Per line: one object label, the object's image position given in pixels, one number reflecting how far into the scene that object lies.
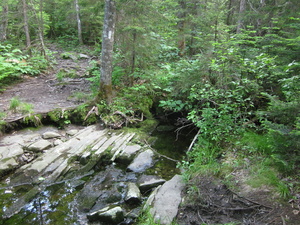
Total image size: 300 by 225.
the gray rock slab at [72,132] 7.58
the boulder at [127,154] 6.49
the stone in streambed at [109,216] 4.26
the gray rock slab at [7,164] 5.54
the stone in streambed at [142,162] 6.14
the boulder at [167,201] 3.88
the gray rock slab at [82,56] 17.27
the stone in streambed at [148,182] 5.28
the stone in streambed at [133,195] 4.83
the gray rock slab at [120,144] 6.70
